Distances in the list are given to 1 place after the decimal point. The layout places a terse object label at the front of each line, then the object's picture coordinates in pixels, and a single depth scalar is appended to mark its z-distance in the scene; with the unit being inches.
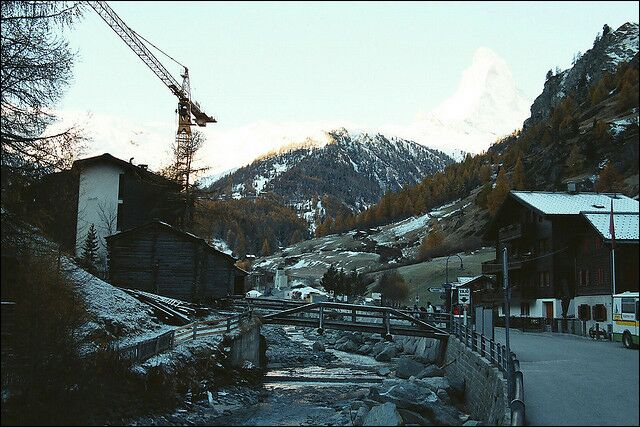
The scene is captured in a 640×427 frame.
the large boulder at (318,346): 2353.5
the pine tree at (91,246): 1990.2
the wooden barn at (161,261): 1839.3
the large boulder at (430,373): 1443.2
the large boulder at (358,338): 2559.1
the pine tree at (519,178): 3936.8
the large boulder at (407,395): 904.3
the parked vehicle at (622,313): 954.3
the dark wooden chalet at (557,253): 1443.2
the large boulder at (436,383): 1181.7
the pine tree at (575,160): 3312.3
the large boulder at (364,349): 2297.5
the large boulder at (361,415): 846.6
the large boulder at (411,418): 703.7
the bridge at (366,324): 1674.5
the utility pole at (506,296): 770.2
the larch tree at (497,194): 3518.2
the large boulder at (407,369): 1509.6
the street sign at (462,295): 1808.7
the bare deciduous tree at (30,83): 708.0
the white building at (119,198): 2303.2
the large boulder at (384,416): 691.4
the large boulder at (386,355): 2028.8
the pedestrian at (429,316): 1752.0
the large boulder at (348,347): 2377.1
